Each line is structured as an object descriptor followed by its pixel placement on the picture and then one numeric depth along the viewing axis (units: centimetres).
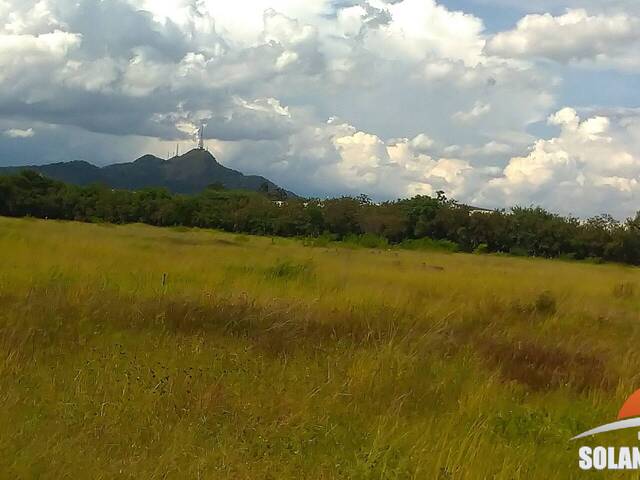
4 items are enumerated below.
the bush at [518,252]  5637
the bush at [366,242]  4657
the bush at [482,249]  5669
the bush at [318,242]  4125
